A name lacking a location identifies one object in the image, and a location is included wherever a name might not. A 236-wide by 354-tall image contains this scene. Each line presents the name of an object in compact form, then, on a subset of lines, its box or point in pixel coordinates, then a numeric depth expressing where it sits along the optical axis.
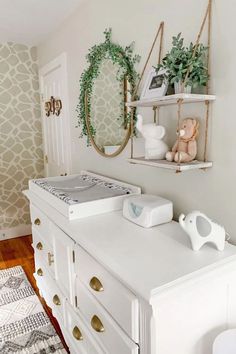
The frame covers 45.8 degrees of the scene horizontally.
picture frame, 1.23
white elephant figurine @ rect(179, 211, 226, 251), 1.04
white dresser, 0.86
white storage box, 1.29
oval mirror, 1.68
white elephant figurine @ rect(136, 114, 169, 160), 1.35
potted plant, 1.11
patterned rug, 1.72
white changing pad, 1.43
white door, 2.56
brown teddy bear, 1.21
